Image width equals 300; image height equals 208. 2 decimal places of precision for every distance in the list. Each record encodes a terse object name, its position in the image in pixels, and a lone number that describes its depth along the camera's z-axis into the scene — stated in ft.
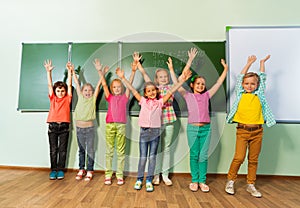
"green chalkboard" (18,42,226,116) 7.89
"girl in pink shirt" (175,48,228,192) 6.72
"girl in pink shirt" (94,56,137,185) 7.23
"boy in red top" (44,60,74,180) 7.76
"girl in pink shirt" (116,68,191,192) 6.61
